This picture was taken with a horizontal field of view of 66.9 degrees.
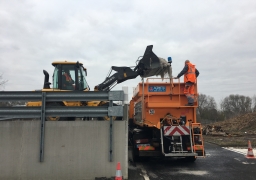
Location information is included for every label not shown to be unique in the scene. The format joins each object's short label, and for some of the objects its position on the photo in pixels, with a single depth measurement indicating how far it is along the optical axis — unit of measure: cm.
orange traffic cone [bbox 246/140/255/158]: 794
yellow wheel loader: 643
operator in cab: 751
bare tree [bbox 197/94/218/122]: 5043
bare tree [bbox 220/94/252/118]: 5911
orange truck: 671
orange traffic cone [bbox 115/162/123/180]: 441
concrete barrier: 478
